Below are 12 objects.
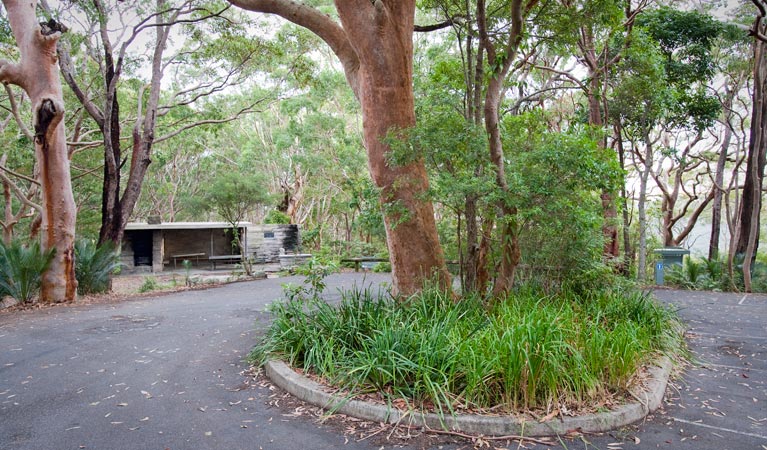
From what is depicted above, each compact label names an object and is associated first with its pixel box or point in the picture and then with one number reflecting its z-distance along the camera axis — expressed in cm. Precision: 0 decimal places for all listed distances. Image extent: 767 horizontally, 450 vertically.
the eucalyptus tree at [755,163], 1155
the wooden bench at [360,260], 1860
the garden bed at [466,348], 380
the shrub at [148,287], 1320
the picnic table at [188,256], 2425
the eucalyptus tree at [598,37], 617
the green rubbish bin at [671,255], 1294
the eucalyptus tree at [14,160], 1612
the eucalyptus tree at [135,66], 1234
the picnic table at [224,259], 2269
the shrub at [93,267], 1148
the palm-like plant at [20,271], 969
